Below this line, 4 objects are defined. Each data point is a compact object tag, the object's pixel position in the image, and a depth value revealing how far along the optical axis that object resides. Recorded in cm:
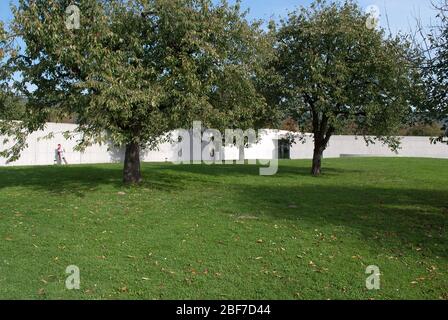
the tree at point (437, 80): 1106
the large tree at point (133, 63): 1227
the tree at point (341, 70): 2053
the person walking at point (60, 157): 3219
